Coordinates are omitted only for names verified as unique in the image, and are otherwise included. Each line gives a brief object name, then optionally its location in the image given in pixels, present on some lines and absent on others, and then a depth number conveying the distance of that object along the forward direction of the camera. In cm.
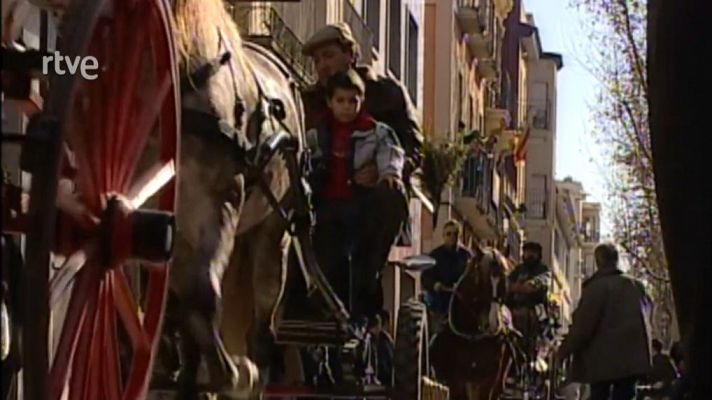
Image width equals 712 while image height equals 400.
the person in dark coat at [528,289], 1989
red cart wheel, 415
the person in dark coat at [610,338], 1263
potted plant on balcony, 2786
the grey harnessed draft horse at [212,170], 684
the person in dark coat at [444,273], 1606
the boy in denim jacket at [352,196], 995
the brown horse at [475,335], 1589
